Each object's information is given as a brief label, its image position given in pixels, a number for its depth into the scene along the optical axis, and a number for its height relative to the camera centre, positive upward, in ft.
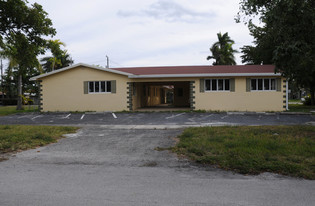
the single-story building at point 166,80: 66.44 +3.06
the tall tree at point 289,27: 27.25 +7.89
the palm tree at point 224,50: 143.54 +26.70
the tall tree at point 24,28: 42.42 +12.53
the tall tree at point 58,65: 154.69 +23.26
